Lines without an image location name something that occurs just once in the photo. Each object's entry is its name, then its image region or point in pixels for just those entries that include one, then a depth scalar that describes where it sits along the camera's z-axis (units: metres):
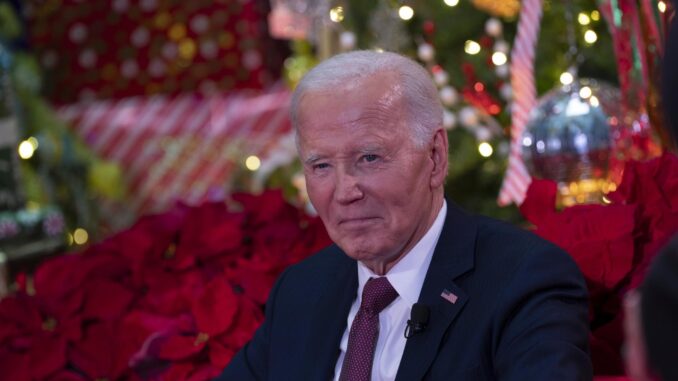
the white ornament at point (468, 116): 6.17
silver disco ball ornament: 4.31
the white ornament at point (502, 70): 6.00
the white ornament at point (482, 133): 6.42
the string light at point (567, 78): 4.75
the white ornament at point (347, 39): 6.56
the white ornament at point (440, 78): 6.20
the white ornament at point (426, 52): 5.96
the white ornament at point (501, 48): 6.06
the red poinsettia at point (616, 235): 3.04
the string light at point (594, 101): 4.40
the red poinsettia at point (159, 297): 3.81
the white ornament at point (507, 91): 6.31
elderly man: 2.78
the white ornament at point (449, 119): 6.34
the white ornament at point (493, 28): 6.00
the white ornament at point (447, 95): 6.10
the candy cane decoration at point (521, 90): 5.26
